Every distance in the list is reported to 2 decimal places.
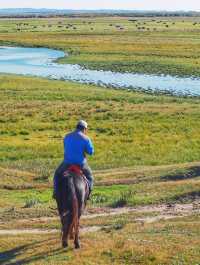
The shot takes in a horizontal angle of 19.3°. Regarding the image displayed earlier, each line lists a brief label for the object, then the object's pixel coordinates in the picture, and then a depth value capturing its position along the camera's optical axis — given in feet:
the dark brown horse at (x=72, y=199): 41.73
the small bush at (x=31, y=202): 64.90
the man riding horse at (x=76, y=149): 42.68
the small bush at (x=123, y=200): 65.72
